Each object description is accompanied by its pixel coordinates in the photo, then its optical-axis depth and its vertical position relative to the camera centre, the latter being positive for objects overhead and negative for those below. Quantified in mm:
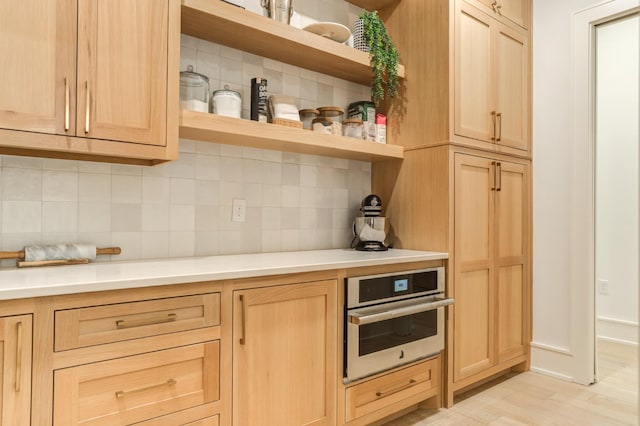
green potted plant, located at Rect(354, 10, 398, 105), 2367 +1019
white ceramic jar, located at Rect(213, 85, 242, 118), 1925 +544
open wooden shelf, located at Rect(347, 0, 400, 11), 2631 +1422
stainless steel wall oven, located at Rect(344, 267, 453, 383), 1854 -520
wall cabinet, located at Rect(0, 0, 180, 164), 1293 +480
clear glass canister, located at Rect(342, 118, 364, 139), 2439 +546
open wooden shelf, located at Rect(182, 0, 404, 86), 1770 +891
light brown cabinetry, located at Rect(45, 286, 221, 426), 1186 -467
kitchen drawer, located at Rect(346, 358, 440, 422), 1886 -874
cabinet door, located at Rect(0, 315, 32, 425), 1095 -430
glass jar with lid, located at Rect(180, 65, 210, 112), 1826 +582
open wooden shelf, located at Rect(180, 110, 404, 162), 1743 +388
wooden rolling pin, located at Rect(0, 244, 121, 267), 1511 -160
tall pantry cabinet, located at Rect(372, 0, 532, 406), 2363 +309
